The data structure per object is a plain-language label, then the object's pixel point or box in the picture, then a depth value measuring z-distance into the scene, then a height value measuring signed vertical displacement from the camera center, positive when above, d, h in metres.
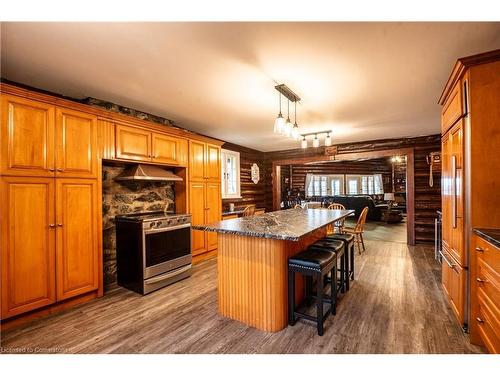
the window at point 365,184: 11.42 +0.15
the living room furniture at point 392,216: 8.82 -1.11
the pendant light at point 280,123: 2.64 +0.73
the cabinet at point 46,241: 2.18 -0.53
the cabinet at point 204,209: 4.12 -0.39
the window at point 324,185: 10.75 +0.12
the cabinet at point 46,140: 2.19 +0.52
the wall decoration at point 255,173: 7.02 +0.45
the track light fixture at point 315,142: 3.86 +0.77
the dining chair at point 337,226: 5.00 -0.87
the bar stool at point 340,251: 2.55 -0.73
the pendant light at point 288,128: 2.77 +0.72
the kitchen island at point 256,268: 2.14 -0.77
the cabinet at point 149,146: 3.12 +0.63
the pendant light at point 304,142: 3.95 +0.77
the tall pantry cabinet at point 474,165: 1.85 +0.17
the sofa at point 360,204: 8.93 -0.66
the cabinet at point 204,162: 4.11 +0.50
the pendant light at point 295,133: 3.08 +0.73
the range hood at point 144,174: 3.21 +0.22
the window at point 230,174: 5.99 +0.37
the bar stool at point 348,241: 2.99 -0.70
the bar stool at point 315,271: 2.06 -0.77
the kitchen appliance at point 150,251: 2.97 -0.83
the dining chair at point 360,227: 4.70 -0.80
